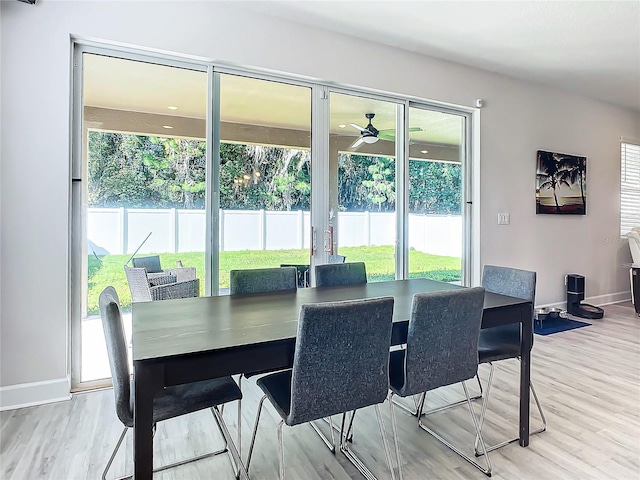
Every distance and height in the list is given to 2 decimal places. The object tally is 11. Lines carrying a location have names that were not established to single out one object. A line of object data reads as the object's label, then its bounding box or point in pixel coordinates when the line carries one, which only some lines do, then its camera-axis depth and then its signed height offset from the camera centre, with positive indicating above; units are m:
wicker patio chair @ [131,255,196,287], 2.88 -0.29
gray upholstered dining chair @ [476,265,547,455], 2.10 -0.59
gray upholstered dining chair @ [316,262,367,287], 2.68 -0.28
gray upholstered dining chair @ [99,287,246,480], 1.45 -0.69
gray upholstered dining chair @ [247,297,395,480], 1.41 -0.48
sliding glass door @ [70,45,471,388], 2.80 +0.49
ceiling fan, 3.74 +1.01
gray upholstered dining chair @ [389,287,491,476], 1.66 -0.47
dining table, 1.27 -0.39
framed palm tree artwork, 4.85 +0.69
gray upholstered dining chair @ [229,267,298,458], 2.42 -0.29
